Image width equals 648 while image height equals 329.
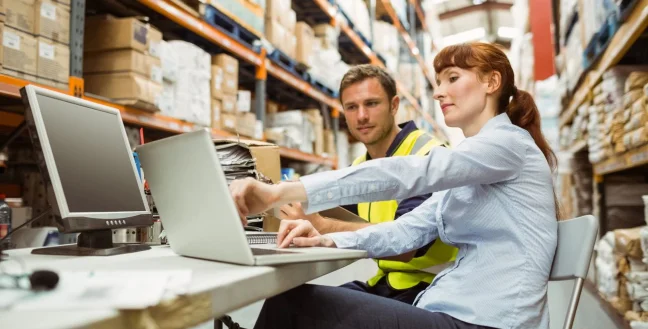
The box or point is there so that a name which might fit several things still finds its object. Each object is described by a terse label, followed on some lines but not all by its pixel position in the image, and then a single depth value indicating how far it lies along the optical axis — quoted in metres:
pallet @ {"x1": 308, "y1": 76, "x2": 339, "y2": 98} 5.35
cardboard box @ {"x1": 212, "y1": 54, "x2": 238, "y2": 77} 3.78
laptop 0.93
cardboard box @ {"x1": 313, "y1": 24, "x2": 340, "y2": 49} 5.65
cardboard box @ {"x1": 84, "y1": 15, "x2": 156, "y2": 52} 2.79
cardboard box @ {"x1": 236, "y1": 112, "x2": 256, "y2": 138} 4.00
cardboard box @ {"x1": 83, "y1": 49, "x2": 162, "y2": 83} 2.77
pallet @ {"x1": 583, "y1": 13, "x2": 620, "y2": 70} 2.94
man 1.81
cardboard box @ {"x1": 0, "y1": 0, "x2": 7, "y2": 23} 2.13
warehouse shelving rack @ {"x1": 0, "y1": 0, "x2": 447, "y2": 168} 2.46
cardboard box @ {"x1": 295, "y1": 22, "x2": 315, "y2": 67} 4.92
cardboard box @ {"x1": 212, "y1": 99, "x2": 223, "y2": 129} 3.62
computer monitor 1.27
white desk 0.54
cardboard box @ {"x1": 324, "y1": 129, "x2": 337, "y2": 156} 6.00
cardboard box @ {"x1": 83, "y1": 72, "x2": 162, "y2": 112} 2.75
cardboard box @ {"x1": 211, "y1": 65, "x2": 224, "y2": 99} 3.60
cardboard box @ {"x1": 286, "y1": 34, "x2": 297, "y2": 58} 4.71
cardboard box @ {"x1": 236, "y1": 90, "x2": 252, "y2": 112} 4.02
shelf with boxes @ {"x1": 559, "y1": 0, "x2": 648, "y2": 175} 2.71
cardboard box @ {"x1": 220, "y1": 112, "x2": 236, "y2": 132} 3.71
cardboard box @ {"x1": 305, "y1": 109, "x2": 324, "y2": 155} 5.46
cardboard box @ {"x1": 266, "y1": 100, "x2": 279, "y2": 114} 5.19
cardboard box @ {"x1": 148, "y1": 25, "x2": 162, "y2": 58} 2.92
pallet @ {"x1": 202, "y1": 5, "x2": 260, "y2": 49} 3.50
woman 1.21
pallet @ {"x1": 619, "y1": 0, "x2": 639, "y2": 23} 2.53
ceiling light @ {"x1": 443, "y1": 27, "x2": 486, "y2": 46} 18.73
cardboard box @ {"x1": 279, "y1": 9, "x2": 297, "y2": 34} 4.65
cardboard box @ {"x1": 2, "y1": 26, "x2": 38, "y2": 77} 2.12
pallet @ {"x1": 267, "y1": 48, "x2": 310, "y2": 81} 4.50
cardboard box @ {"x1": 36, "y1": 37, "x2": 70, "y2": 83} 2.27
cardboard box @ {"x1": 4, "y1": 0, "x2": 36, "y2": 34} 2.15
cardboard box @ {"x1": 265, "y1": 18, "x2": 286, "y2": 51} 4.45
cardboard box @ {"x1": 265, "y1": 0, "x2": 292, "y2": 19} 4.45
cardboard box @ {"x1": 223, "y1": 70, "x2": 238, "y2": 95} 3.78
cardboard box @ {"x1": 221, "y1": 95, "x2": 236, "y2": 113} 3.73
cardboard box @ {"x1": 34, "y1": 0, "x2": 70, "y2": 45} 2.29
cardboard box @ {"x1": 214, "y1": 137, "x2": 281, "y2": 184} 2.32
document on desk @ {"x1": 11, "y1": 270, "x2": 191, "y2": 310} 0.59
